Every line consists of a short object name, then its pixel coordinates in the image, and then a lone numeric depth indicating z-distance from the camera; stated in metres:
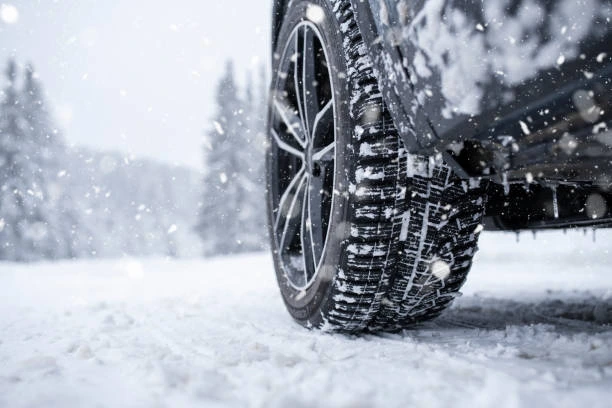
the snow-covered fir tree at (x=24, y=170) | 19.39
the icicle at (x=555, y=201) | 1.42
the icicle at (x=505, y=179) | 1.10
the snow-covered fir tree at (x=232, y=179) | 20.56
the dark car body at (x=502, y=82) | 0.87
